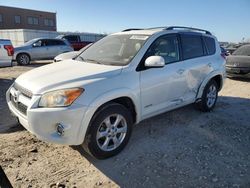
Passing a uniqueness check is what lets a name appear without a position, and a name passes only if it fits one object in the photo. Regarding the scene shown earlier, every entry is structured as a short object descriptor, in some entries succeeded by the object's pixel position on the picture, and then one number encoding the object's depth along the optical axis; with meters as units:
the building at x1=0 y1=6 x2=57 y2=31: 36.58
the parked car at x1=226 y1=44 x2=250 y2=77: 7.27
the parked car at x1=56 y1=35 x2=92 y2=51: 15.20
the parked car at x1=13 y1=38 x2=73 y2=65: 11.33
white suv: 2.38
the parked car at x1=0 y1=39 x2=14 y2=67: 6.01
